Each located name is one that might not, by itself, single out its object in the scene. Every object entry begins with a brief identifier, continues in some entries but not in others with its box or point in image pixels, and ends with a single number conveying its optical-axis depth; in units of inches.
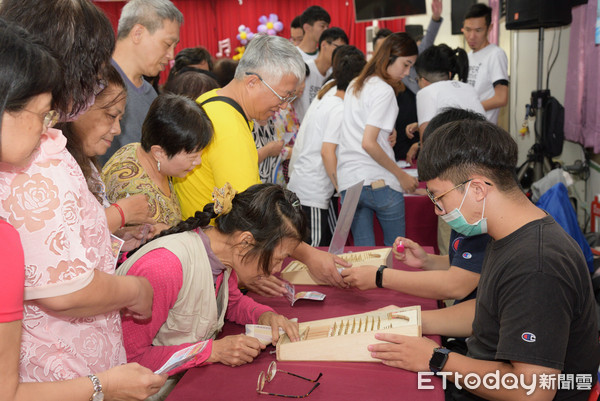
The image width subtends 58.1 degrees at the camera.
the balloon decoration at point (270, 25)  348.2
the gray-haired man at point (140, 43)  85.9
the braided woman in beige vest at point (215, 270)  54.1
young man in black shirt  46.5
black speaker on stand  174.6
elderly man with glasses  71.3
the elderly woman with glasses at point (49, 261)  28.9
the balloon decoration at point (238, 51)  360.5
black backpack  178.2
